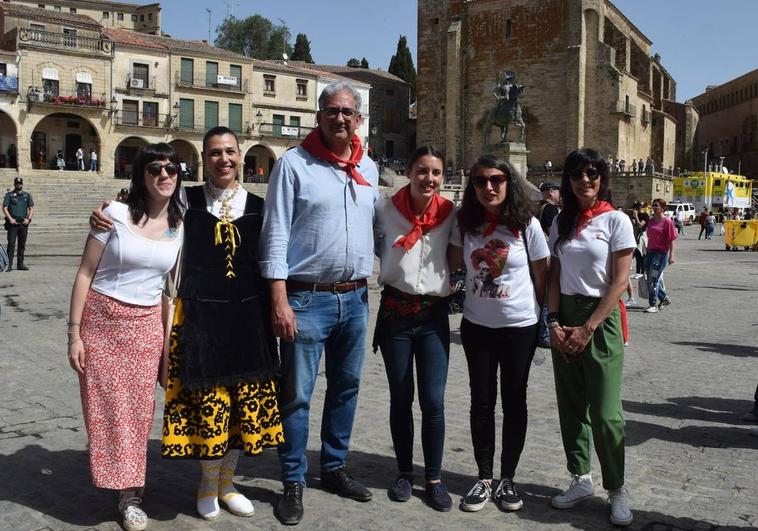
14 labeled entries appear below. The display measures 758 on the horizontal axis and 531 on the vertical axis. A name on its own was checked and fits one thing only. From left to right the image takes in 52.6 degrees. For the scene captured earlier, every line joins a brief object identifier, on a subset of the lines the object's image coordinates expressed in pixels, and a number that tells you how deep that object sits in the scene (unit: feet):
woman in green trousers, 12.12
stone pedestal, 80.94
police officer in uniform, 46.98
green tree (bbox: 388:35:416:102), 225.35
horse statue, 95.40
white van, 134.92
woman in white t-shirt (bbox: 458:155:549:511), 12.48
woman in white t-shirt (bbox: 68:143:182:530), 11.56
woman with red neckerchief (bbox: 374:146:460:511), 12.55
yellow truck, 146.92
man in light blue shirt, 11.89
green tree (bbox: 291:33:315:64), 225.76
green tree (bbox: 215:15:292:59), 219.41
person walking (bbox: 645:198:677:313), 36.88
